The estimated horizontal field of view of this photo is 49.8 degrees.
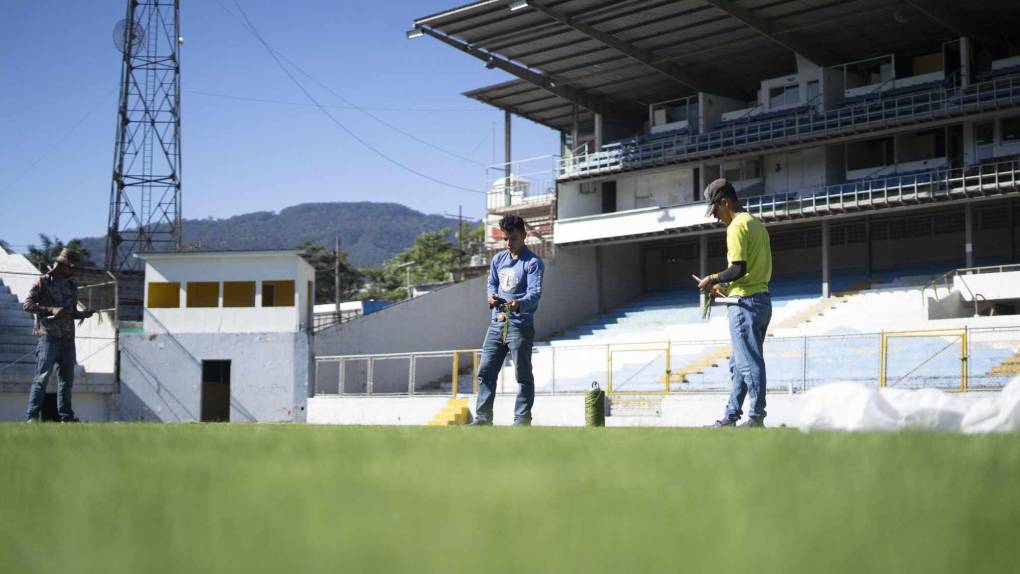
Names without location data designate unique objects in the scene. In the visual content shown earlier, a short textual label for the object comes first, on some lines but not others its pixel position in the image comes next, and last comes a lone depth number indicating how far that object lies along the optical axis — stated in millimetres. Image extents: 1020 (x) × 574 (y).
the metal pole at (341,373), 28833
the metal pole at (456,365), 25797
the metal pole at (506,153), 45812
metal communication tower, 50062
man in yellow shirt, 7734
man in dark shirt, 10852
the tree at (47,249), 79012
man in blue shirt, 9195
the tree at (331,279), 84125
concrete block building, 30609
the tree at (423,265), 89125
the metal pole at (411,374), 26969
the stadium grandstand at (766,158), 31938
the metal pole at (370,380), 27750
